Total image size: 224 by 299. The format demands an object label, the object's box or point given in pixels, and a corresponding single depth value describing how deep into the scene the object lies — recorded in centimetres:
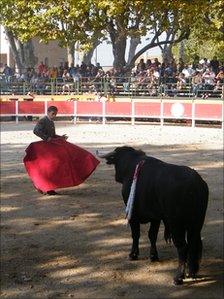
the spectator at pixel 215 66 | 2495
